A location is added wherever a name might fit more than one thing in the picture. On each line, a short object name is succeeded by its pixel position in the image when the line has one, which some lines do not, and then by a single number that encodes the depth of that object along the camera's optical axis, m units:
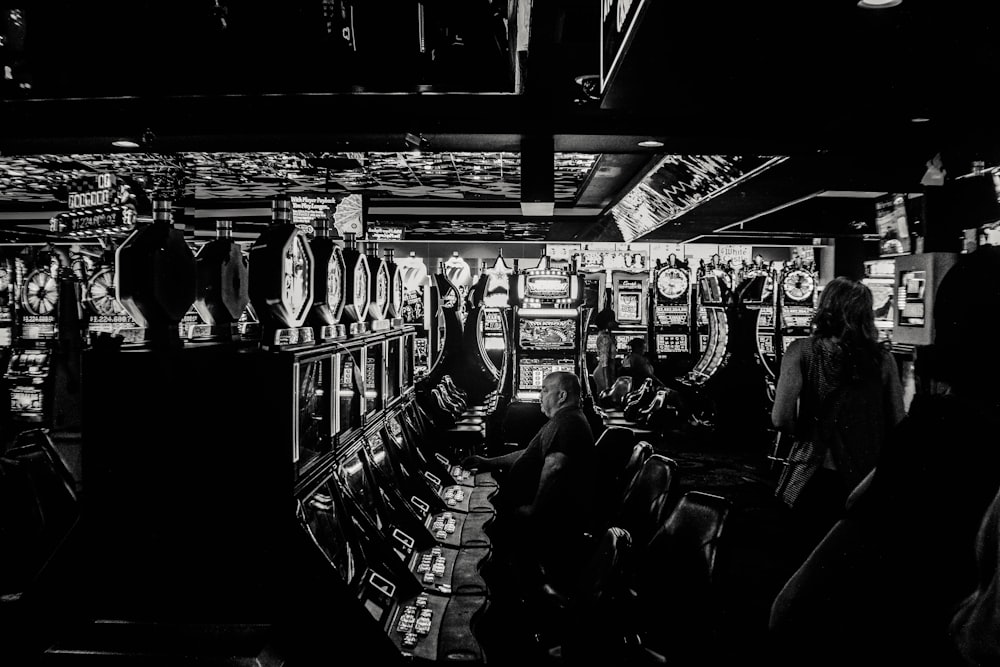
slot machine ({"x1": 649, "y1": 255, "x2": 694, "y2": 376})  11.23
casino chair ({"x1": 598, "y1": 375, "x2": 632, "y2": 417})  7.96
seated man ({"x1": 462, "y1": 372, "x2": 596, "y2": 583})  3.35
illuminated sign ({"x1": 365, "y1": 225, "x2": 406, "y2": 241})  10.95
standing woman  3.18
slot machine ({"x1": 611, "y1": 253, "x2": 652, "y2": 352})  11.74
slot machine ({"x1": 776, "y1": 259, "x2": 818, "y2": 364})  10.52
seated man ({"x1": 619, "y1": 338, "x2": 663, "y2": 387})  9.16
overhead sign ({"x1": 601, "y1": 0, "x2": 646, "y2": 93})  2.02
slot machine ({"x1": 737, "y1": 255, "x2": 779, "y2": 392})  9.23
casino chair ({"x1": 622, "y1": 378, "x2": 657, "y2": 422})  7.55
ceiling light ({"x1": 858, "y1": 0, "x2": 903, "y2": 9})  2.34
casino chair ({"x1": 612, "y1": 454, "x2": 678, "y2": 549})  2.82
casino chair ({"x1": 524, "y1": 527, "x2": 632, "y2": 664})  1.95
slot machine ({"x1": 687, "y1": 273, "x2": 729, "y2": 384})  9.51
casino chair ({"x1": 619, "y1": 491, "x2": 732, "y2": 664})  2.24
